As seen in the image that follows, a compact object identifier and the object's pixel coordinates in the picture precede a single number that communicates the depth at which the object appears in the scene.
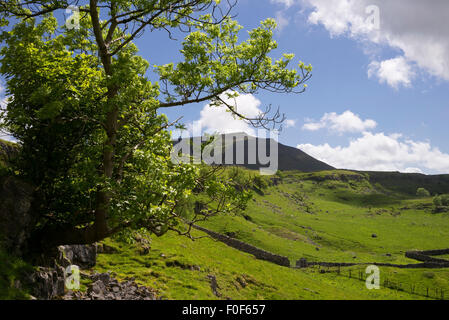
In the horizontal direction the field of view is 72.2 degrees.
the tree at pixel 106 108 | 13.62
